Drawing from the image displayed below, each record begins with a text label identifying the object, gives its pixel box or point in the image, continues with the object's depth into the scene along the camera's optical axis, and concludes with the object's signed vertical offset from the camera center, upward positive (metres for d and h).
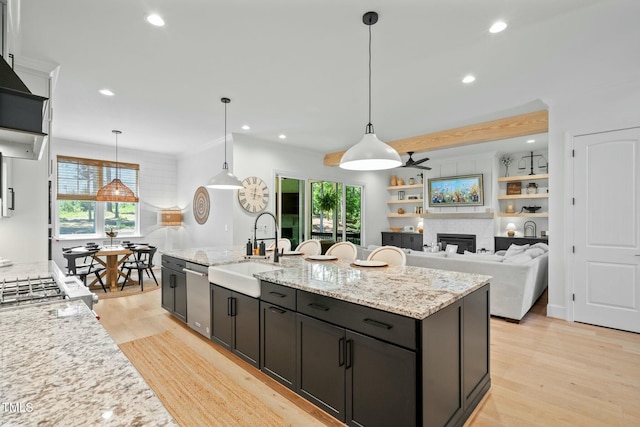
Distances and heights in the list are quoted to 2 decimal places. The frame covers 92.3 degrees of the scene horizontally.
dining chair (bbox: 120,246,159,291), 5.33 -0.89
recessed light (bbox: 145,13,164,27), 2.25 +1.46
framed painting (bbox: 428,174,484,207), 7.21 +0.59
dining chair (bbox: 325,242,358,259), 3.61 -0.44
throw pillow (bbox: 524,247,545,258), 4.31 -0.54
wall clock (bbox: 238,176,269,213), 5.69 +0.37
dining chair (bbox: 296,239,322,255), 4.14 -0.46
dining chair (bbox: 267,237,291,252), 4.16 -0.42
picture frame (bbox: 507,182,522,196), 7.04 +0.61
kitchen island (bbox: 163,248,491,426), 1.53 -0.75
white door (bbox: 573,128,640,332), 3.38 -0.16
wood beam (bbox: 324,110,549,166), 4.34 +1.29
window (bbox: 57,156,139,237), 6.01 +0.28
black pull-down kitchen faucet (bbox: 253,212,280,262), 3.07 -0.41
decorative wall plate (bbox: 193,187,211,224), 6.32 +0.20
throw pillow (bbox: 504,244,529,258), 4.60 -0.56
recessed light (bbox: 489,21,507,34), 2.32 +1.45
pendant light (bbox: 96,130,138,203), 5.28 +0.36
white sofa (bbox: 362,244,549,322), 3.56 -0.70
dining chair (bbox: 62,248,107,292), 4.65 -0.79
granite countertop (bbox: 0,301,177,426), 0.61 -0.41
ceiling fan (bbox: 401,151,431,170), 5.77 +0.98
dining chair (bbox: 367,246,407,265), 3.04 -0.42
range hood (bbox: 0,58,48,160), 1.08 +0.39
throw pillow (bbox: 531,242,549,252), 5.14 -0.53
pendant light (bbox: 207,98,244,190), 3.82 +0.42
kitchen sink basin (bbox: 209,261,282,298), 2.47 -0.54
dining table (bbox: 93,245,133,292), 5.31 -0.91
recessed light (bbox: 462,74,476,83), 3.23 +1.46
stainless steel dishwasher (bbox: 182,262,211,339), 3.10 -0.89
